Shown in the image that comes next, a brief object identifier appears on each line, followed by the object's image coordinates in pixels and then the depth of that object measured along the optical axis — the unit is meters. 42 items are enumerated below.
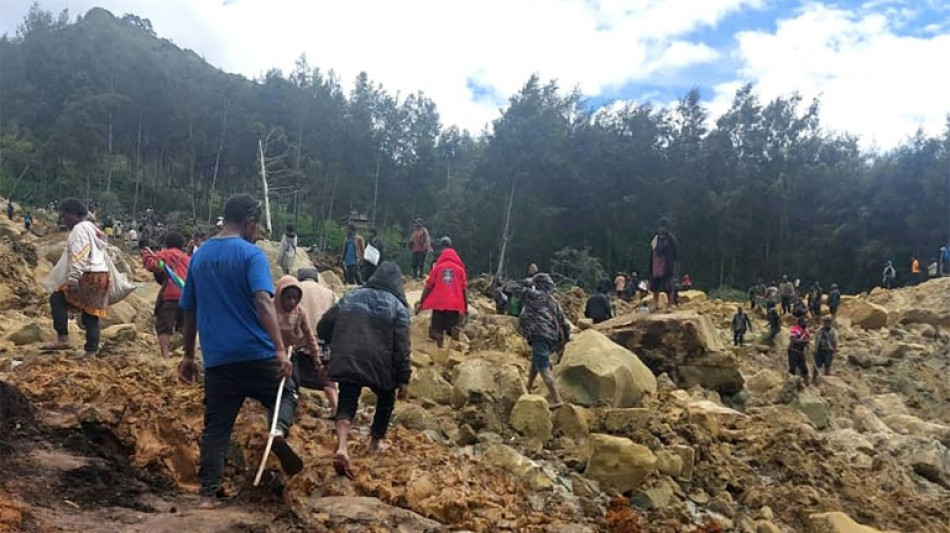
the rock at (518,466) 5.58
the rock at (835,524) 5.91
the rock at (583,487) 5.72
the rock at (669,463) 6.36
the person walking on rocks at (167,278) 7.06
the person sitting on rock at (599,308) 12.45
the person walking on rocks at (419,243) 15.25
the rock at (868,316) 19.69
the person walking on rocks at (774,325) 16.66
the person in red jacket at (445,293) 9.25
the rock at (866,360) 15.80
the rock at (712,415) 7.79
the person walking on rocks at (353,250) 14.55
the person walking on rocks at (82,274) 6.20
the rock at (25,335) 7.83
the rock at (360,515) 3.93
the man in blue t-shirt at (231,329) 3.83
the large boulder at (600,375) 7.86
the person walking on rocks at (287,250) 13.91
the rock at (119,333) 7.93
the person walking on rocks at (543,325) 7.73
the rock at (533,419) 6.74
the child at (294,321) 5.04
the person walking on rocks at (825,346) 13.62
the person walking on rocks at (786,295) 20.72
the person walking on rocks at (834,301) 20.03
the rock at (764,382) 11.09
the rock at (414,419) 6.35
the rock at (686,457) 6.57
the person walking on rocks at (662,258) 10.62
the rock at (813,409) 9.86
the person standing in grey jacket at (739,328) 16.33
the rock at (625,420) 6.96
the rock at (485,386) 7.06
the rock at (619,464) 5.94
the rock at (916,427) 10.77
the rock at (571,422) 6.90
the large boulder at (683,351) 10.31
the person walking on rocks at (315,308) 5.43
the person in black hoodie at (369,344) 4.75
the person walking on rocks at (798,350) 12.82
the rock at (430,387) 7.40
